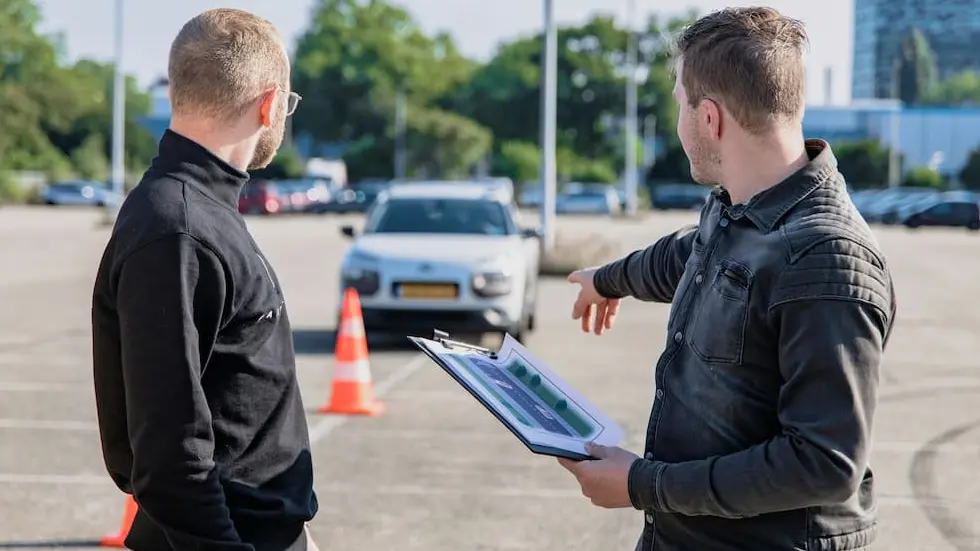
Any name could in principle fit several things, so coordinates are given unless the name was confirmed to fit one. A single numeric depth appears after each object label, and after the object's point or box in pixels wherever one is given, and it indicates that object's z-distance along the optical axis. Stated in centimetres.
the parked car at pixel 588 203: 6712
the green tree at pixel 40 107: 7600
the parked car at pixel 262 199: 5978
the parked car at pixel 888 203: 6212
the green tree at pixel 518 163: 9075
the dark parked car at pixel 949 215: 5575
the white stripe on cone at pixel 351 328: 983
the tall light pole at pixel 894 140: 8750
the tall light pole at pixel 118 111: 4541
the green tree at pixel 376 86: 9062
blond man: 252
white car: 1327
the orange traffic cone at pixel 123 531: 558
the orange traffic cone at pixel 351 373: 970
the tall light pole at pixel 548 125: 2505
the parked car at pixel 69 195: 6481
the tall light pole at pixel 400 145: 8956
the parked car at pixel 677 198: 7670
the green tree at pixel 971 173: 8750
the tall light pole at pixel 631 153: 6225
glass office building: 16512
